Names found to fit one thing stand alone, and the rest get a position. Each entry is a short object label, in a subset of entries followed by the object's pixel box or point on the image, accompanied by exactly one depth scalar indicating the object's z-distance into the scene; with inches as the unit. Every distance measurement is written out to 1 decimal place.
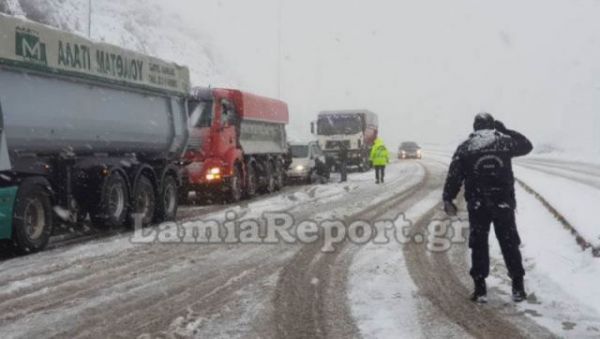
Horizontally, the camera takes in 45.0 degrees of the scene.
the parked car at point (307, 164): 1070.4
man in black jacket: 270.4
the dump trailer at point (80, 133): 393.7
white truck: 1429.6
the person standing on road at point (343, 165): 1125.1
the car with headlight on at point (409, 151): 2276.1
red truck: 733.9
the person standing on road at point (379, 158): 1043.9
